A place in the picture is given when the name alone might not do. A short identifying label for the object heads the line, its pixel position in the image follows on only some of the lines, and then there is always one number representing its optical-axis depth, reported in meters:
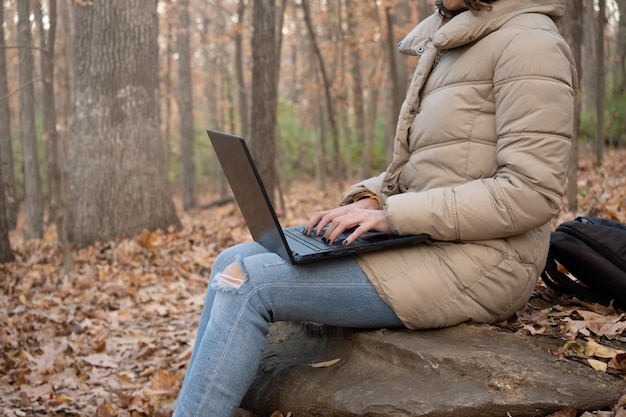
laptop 2.29
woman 2.29
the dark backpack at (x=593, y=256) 2.65
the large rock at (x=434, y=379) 2.28
